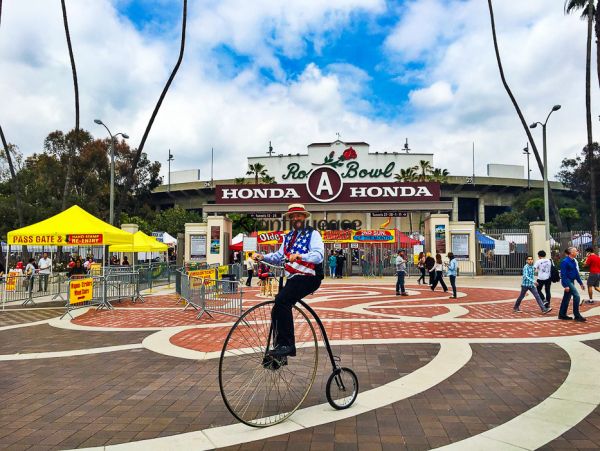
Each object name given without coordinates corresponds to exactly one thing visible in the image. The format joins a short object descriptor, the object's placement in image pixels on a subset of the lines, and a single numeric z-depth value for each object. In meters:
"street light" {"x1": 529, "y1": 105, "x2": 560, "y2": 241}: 26.12
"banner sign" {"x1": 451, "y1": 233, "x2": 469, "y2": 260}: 30.09
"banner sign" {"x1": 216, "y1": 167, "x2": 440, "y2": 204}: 31.42
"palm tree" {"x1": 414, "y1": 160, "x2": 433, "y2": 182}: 55.47
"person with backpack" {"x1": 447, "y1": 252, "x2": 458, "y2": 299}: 15.57
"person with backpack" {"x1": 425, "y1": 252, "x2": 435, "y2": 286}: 18.77
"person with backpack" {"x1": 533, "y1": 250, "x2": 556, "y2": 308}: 12.30
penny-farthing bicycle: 4.61
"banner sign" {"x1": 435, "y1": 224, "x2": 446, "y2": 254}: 30.06
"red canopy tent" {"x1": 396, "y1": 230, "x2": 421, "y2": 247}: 30.62
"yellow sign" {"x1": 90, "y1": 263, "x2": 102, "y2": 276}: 18.19
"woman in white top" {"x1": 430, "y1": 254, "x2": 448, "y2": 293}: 17.17
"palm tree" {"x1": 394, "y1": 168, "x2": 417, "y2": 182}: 55.62
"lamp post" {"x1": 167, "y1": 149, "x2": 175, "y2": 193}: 78.65
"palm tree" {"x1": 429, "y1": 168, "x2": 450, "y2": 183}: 54.53
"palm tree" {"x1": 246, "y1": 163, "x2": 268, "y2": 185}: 56.22
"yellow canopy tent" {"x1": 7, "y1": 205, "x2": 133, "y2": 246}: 14.05
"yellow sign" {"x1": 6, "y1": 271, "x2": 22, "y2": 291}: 15.30
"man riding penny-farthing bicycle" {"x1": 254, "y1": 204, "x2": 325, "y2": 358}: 4.57
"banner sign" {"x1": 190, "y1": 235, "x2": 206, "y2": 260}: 32.00
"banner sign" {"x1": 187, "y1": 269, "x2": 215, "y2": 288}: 11.95
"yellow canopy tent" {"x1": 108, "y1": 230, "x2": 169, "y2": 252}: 21.73
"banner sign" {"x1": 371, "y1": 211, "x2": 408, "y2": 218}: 32.06
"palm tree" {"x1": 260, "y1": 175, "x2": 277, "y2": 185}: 56.31
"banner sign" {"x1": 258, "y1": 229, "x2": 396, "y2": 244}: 29.67
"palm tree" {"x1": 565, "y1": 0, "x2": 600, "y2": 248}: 29.17
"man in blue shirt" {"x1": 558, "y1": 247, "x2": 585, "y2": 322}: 10.51
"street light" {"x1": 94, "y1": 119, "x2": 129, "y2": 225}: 26.69
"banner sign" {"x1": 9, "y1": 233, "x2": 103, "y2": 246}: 14.00
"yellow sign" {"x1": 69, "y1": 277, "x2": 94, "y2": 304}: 12.41
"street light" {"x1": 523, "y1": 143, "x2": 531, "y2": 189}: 63.41
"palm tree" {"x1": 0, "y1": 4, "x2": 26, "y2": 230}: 30.93
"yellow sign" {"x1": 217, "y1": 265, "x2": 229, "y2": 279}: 17.32
